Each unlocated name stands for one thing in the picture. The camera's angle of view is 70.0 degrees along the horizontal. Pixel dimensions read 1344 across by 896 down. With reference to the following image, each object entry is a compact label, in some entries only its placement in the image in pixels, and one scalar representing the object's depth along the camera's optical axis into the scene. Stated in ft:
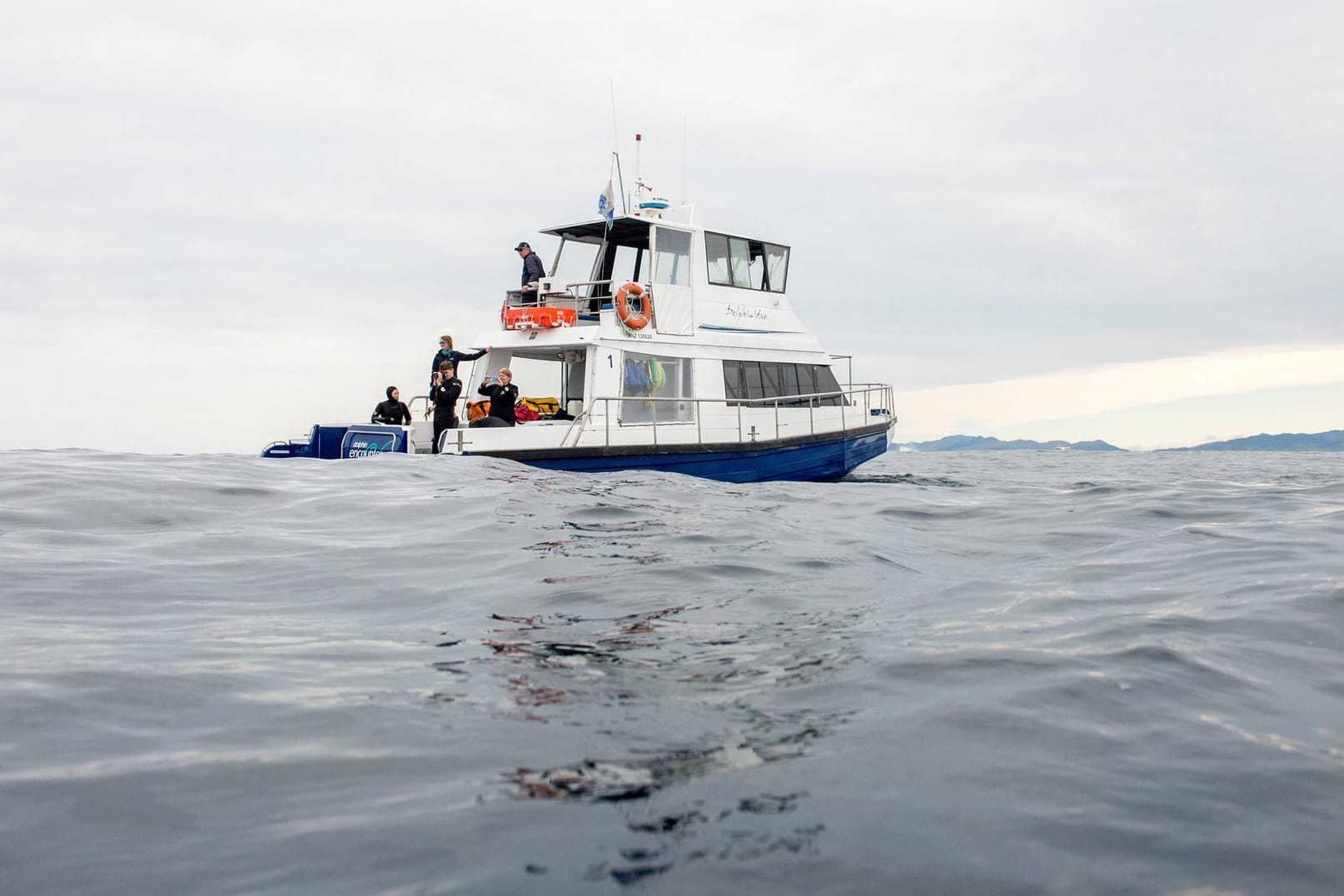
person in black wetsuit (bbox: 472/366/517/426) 42.52
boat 42.09
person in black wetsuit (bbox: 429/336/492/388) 45.01
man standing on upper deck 49.08
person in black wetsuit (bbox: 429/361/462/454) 42.37
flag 49.03
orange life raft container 45.70
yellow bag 47.32
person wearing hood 45.06
